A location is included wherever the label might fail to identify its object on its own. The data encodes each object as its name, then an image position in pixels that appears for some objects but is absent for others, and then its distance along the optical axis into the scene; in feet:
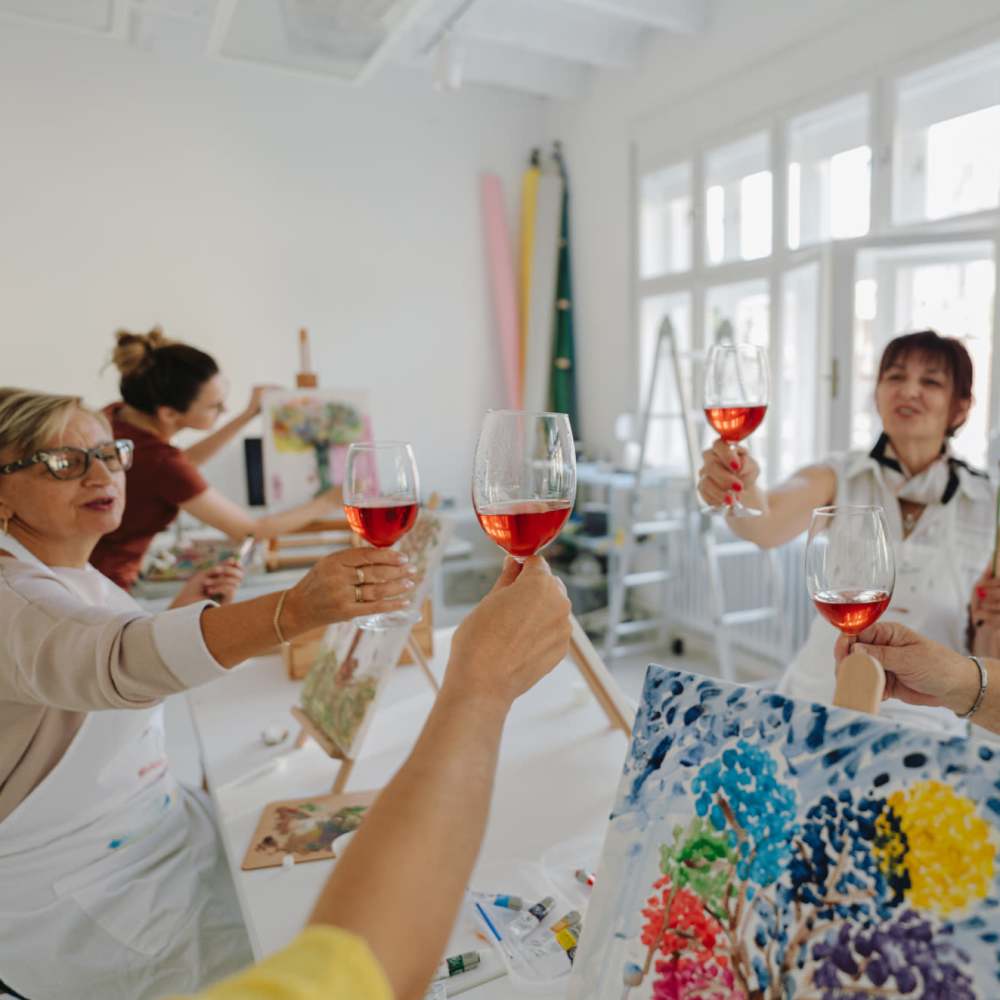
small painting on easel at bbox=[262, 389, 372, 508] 9.39
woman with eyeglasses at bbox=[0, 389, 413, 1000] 3.64
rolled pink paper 17.47
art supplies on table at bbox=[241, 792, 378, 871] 4.10
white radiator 12.48
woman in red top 7.39
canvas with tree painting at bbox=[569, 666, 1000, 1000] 1.82
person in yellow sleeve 1.55
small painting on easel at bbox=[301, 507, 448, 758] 4.84
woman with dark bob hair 6.05
